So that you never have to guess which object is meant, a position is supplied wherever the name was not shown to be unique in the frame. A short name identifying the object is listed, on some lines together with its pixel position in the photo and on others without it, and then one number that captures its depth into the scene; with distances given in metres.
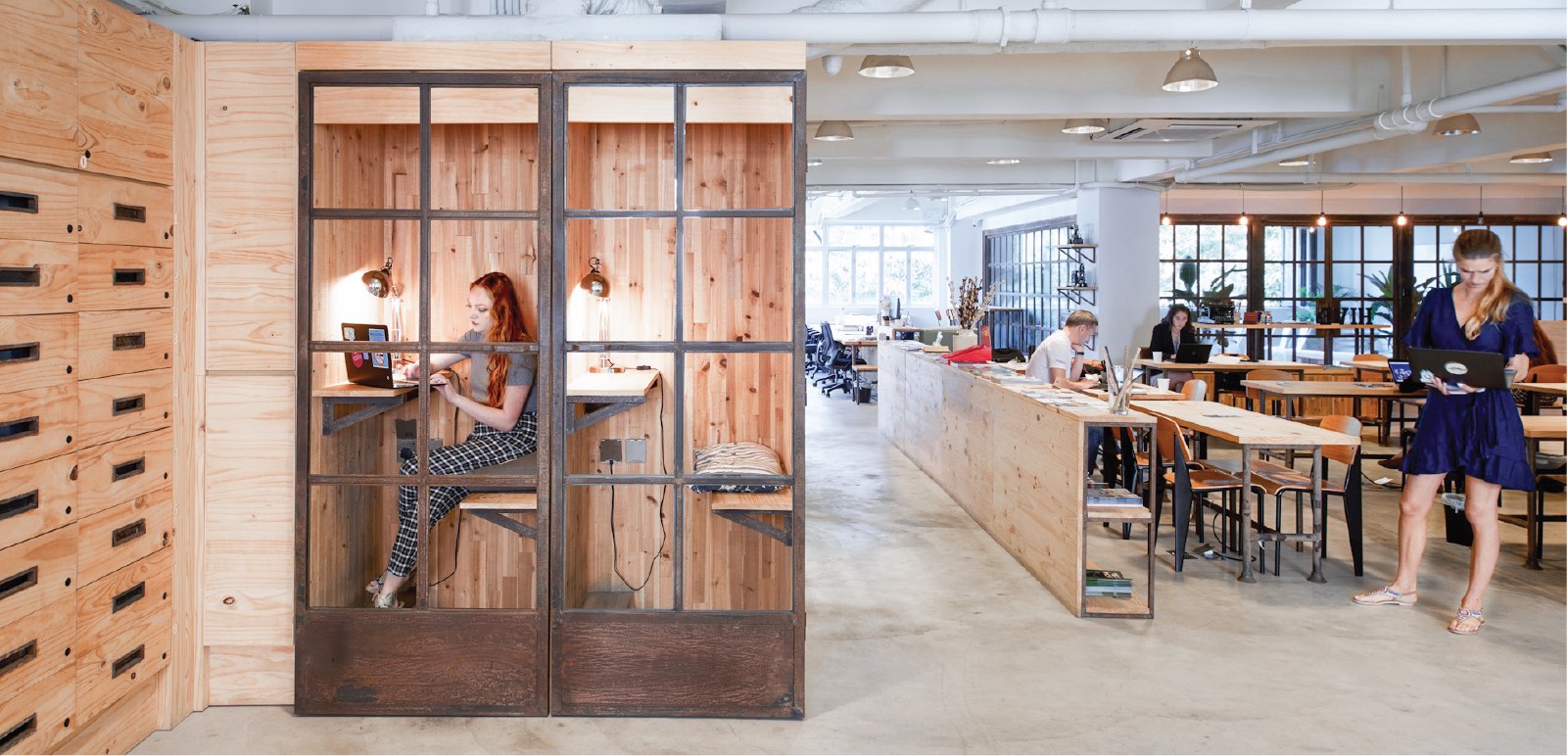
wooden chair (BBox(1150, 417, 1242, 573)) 5.61
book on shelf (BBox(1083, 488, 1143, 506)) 4.98
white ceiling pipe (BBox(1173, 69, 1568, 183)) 6.52
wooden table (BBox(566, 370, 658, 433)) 3.82
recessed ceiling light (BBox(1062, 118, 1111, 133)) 9.50
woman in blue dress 4.57
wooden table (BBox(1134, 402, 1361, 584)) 5.28
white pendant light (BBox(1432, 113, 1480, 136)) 8.58
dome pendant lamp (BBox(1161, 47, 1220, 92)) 6.20
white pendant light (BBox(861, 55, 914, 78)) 6.39
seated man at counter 7.18
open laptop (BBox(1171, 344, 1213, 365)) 11.10
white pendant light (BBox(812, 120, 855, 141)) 9.26
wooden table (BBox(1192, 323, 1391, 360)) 14.66
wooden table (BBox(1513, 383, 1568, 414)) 7.43
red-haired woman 3.92
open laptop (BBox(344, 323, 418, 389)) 3.80
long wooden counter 4.97
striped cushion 3.82
